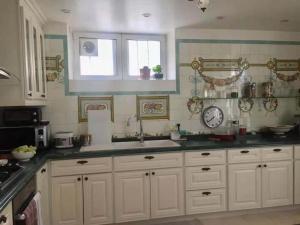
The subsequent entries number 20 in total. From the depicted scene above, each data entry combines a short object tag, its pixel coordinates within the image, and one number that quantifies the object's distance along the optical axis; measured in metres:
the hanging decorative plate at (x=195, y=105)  3.46
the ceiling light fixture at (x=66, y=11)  2.65
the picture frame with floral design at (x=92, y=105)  3.21
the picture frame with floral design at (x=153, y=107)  3.36
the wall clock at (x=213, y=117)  3.48
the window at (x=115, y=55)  3.41
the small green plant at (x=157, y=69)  3.46
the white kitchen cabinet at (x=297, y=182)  3.11
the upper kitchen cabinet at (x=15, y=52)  2.17
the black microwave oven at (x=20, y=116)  2.64
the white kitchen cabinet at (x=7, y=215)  1.44
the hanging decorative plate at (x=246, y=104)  3.59
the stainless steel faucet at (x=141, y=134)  3.22
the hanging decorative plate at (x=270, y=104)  3.65
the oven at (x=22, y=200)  1.64
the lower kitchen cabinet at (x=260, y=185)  3.00
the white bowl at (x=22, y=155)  2.29
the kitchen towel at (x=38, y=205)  1.99
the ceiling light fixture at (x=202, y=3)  1.62
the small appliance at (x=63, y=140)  2.92
